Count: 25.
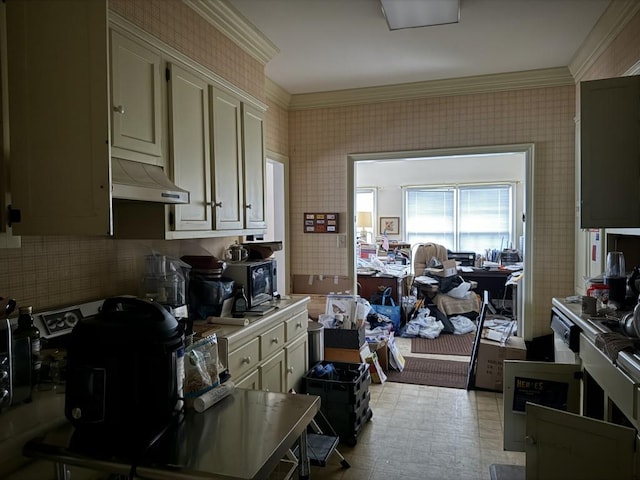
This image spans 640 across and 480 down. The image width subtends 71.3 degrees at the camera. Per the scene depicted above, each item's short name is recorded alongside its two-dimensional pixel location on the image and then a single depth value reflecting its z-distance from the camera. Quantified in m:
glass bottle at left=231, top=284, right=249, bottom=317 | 2.64
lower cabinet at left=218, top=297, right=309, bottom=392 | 2.29
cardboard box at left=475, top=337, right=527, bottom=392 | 3.76
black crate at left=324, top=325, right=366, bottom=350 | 3.68
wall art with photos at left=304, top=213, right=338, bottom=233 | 4.41
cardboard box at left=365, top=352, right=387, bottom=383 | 3.93
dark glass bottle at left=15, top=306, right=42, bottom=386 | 1.45
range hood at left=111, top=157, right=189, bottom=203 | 1.69
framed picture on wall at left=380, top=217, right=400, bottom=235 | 8.59
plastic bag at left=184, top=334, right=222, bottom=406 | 1.39
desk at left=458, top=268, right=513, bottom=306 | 6.67
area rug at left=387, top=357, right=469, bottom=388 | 3.98
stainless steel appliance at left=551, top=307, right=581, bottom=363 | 2.58
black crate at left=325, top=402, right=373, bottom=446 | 2.88
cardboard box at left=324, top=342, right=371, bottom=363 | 3.68
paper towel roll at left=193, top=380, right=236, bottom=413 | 1.32
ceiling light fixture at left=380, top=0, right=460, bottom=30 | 2.58
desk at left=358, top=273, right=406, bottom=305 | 5.91
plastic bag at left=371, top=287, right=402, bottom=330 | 5.64
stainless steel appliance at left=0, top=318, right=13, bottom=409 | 1.26
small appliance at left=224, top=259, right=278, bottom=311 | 2.72
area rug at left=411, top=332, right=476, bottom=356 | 4.93
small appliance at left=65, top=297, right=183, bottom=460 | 1.12
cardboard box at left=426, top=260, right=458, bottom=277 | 6.26
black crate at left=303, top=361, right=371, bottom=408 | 2.89
